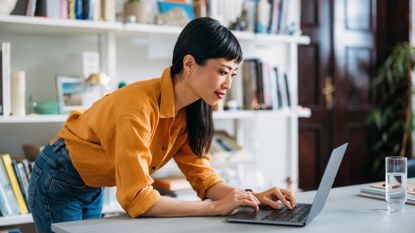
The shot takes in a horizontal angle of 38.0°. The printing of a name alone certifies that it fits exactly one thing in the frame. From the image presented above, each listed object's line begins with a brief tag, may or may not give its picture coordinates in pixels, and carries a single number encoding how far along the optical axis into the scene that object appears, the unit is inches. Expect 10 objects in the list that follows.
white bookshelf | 98.7
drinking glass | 64.8
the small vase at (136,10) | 110.4
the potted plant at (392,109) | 168.2
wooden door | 165.3
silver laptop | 57.9
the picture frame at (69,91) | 105.3
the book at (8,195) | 97.8
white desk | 56.0
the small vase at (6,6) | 96.8
